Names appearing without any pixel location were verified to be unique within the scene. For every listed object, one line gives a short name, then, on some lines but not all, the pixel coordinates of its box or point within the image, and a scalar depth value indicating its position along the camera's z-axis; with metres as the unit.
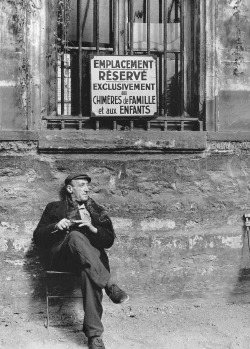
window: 6.73
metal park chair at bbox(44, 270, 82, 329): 5.88
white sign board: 6.66
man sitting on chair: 5.54
